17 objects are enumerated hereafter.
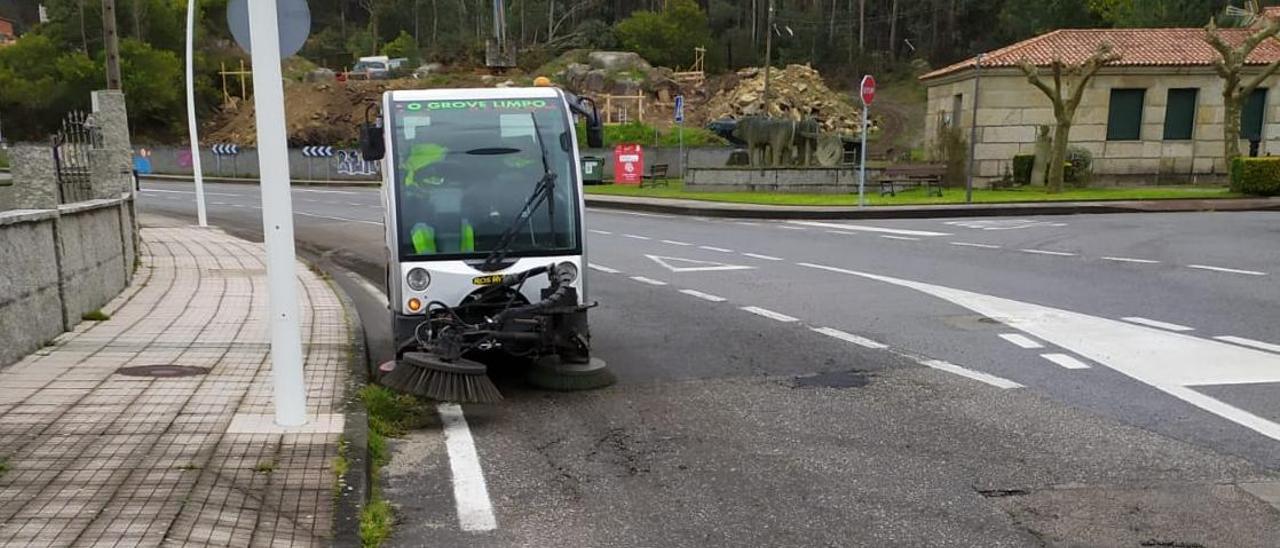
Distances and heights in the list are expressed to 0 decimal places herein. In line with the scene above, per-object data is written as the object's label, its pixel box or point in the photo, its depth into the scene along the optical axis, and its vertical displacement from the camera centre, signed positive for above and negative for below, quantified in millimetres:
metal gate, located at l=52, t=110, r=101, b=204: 10359 -217
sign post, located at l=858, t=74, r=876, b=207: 22581 +1184
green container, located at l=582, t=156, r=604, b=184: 41031 -1350
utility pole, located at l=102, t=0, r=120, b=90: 18484 +1846
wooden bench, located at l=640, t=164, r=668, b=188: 38609 -1629
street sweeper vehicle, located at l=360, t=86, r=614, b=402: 6984 -678
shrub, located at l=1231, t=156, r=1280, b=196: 26859 -1004
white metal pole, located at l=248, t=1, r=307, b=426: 5422 -471
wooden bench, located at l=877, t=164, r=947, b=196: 29297 -1170
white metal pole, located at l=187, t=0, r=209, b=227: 21734 +230
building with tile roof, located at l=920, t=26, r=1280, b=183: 33312 +888
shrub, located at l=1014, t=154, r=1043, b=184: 32281 -967
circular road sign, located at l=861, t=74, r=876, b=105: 22750 +1234
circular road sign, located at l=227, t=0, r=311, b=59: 6051 +761
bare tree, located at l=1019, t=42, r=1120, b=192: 27706 +1233
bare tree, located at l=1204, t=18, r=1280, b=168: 28812 +2053
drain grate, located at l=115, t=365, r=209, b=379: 6988 -1776
